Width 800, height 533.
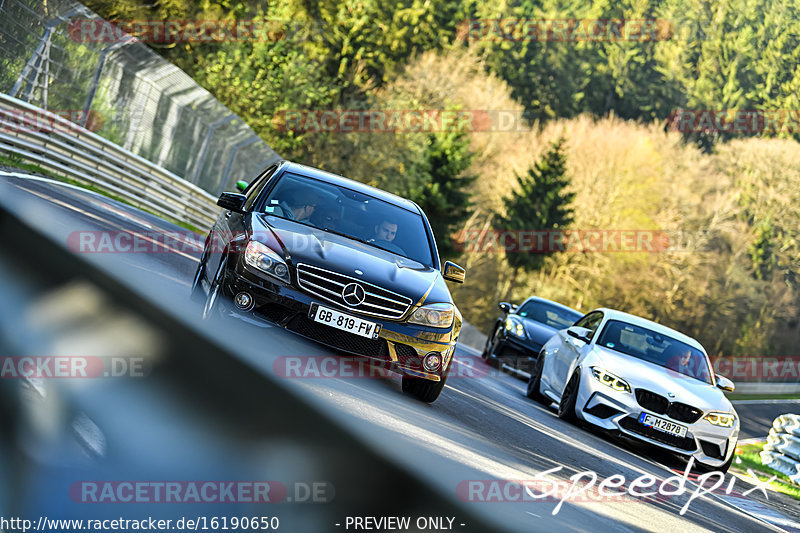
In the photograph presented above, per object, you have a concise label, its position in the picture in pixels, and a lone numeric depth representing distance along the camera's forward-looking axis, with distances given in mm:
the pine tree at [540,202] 65438
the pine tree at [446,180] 57500
